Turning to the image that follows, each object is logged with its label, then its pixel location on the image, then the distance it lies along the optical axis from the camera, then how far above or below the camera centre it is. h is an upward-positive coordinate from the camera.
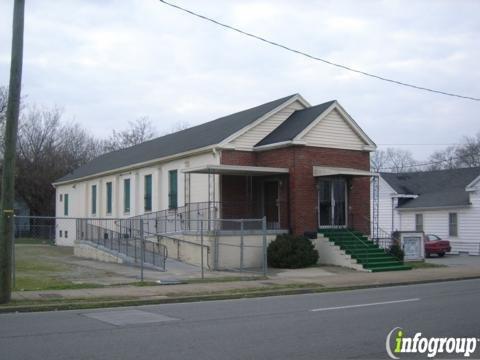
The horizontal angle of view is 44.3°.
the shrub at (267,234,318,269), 23.03 -1.76
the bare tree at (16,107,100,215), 54.72 +4.32
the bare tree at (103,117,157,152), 70.06 +8.06
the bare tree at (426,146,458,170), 76.46 +6.40
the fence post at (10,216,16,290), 13.45 -1.43
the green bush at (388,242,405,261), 25.53 -1.92
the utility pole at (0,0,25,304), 13.10 +1.17
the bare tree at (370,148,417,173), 91.94 +7.60
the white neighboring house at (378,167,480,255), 37.44 +0.25
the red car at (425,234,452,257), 35.62 -2.34
